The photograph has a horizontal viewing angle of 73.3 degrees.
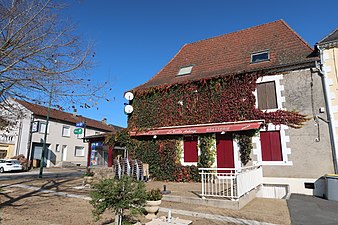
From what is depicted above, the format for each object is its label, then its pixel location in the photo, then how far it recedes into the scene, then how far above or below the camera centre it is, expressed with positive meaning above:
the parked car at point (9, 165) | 25.06 -1.42
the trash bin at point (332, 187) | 9.69 -1.35
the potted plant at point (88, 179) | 13.38 -1.51
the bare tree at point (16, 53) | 6.54 +2.95
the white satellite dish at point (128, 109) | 16.80 +3.23
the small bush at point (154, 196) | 7.09 -1.30
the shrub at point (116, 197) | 4.88 -0.93
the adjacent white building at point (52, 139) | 29.39 +1.86
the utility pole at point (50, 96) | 7.10 +1.75
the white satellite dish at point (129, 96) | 17.12 +4.26
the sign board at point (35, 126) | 27.80 +3.22
